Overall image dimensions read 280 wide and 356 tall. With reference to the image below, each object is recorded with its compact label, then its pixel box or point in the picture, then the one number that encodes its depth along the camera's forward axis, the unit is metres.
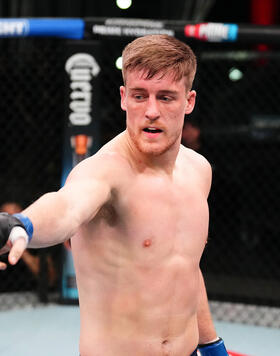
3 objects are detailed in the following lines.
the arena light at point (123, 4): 5.51
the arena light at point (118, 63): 4.66
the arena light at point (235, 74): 5.08
